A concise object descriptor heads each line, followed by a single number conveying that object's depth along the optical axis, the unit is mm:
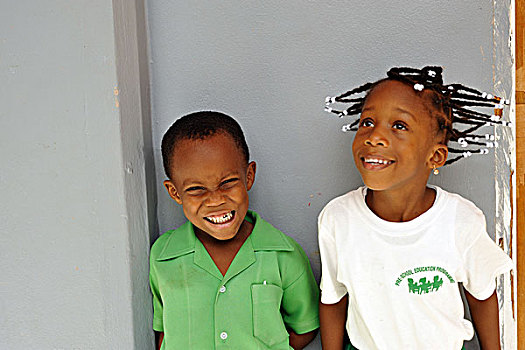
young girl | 1588
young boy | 1685
